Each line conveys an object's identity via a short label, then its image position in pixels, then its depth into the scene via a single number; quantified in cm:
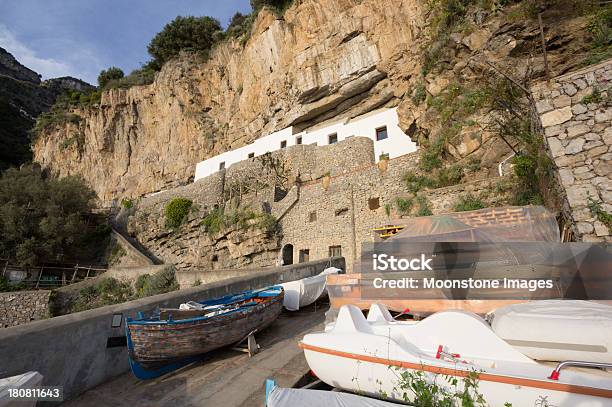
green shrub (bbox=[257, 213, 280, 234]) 1495
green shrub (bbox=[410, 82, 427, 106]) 1276
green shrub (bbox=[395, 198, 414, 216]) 1043
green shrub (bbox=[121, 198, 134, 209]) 2459
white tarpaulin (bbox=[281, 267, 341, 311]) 546
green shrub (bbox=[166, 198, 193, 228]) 2028
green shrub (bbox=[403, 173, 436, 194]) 1059
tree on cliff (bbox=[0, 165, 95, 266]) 1739
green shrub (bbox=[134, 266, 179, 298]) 1343
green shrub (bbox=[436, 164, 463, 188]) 970
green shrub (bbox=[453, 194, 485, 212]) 823
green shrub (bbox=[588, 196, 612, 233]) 365
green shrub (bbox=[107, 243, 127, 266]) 2037
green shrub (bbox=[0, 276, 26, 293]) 1559
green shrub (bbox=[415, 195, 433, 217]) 952
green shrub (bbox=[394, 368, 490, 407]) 171
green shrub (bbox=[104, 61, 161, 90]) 3241
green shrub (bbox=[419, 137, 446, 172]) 1055
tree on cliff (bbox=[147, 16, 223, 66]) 3022
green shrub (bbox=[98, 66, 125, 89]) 3997
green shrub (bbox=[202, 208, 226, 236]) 1748
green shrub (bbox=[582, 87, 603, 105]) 409
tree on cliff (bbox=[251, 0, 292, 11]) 2194
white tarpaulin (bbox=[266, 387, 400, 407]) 165
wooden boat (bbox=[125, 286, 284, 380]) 294
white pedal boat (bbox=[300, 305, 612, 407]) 156
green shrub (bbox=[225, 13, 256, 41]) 2488
